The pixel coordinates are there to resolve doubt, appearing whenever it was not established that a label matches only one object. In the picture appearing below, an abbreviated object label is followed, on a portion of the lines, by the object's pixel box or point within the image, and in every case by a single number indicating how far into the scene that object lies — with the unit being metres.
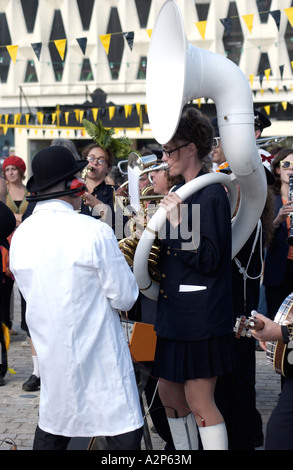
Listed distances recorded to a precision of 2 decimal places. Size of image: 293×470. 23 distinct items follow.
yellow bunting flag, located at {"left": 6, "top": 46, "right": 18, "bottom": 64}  13.70
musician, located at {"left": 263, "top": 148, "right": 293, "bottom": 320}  5.28
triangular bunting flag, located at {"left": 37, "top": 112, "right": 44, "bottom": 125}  19.77
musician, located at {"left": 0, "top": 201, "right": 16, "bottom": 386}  4.28
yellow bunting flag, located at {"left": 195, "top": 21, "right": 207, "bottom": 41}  13.70
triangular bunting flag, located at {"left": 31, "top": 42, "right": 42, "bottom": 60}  13.95
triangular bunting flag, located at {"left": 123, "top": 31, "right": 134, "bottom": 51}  12.45
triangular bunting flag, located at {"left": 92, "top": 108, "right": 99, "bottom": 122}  18.55
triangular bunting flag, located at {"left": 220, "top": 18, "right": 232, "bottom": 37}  14.59
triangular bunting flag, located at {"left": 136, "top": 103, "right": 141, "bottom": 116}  18.38
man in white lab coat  2.76
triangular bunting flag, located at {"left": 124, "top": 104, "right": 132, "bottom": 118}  17.77
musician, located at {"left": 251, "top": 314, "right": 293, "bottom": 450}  2.91
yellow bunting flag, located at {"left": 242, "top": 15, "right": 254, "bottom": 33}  12.76
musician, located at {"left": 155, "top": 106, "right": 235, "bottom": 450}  3.16
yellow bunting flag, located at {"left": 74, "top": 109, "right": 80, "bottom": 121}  18.48
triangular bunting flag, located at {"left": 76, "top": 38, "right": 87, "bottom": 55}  13.52
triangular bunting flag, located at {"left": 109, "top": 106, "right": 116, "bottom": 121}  18.00
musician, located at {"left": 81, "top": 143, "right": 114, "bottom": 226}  5.35
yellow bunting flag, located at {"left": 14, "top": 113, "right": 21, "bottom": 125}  20.66
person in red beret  6.98
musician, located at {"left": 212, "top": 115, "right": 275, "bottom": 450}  3.86
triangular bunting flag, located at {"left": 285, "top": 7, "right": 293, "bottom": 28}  9.94
